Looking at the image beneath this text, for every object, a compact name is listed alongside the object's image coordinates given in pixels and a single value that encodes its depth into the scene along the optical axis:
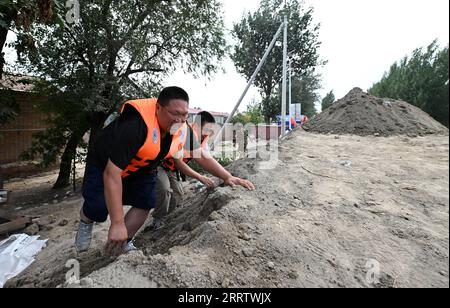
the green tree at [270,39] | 14.44
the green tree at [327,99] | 20.68
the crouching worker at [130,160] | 1.75
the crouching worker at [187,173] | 2.65
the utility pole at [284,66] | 7.68
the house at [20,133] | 9.55
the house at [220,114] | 20.75
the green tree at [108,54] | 6.29
